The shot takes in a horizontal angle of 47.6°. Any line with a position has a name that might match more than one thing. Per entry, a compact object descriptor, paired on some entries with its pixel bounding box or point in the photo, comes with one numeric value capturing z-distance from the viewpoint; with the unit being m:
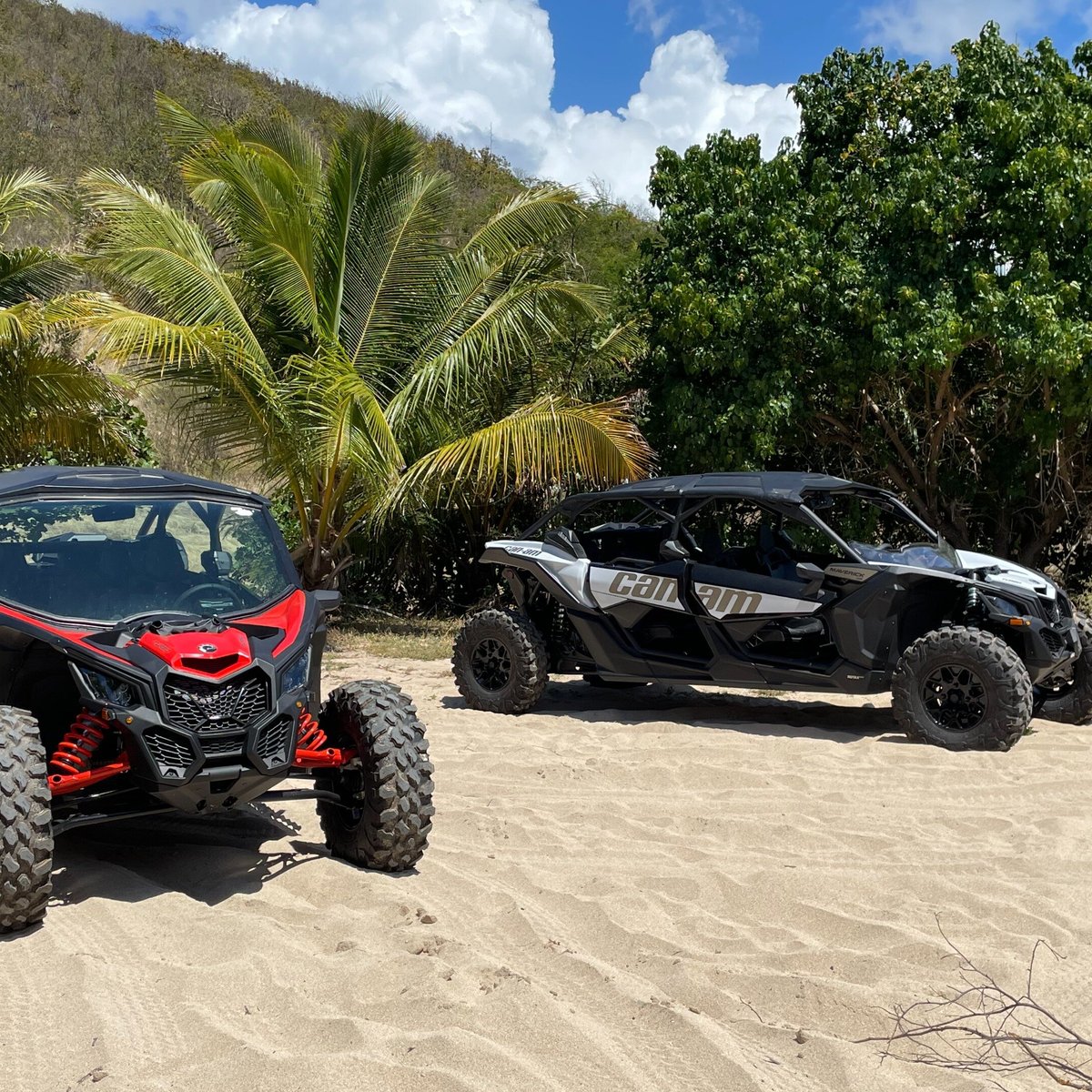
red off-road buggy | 4.41
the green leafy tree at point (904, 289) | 12.09
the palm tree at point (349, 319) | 12.58
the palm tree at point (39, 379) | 12.26
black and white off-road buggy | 7.79
